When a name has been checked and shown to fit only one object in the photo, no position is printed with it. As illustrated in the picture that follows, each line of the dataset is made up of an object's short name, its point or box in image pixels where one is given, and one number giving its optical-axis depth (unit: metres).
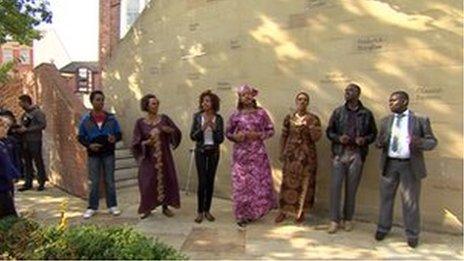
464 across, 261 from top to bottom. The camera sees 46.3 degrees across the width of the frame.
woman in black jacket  6.66
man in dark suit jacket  5.55
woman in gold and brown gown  6.38
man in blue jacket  6.86
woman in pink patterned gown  6.50
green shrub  3.59
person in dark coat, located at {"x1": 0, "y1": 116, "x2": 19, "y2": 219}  4.80
